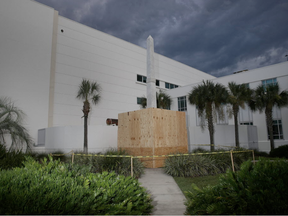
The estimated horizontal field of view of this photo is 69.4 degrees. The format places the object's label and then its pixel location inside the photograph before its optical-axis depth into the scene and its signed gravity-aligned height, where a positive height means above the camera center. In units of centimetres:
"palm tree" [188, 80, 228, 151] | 1970 +357
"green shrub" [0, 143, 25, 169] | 775 -77
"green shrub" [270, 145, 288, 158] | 1766 -138
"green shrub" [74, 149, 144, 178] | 942 -128
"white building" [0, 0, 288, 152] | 2123 +729
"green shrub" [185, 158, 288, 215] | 352 -106
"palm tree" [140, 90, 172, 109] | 2697 +473
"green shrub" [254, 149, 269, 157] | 2125 -179
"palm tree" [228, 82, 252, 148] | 2044 +382
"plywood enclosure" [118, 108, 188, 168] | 1198 +24
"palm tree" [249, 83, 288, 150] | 2044 +356
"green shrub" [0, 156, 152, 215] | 357 -103
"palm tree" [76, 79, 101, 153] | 1858 +410
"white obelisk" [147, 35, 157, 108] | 1509 +448
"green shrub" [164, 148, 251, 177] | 943 -134
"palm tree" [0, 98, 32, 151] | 1870 +125
